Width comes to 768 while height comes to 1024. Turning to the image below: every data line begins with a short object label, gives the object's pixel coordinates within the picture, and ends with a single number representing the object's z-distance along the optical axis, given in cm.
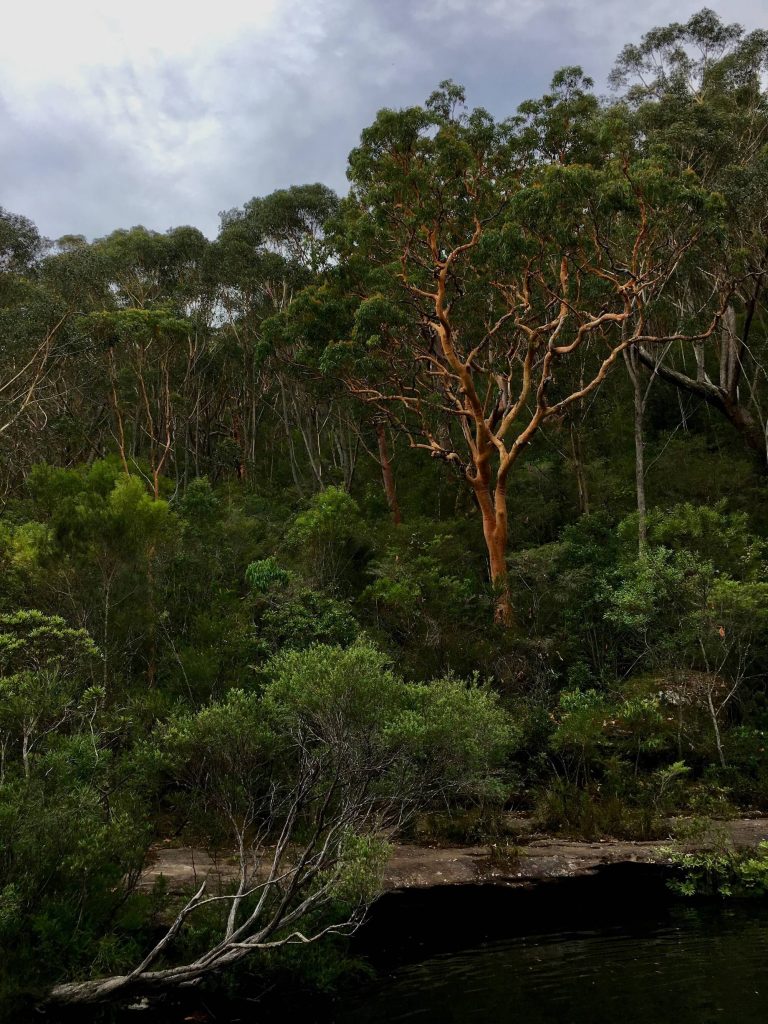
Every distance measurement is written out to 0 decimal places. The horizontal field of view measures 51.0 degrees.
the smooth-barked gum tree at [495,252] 1950
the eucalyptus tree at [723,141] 2202
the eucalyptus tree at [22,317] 2502
